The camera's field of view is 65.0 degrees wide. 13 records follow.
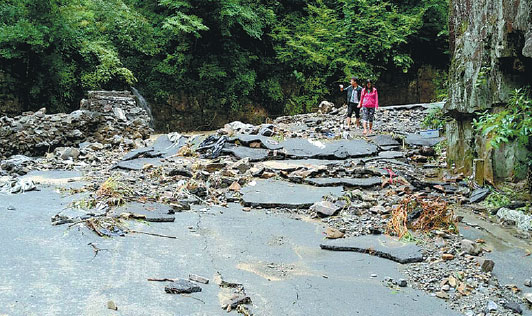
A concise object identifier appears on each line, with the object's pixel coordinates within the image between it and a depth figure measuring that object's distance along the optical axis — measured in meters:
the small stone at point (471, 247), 4.00
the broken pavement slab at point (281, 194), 5.95
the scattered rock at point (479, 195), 6.26
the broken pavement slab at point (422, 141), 10.05
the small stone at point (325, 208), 5.43
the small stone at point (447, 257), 3.82
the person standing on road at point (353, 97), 11.68
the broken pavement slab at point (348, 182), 6.97
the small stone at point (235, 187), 6.66
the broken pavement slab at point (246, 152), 9.02
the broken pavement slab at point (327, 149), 9.16
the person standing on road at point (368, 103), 11.45
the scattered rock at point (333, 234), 4.56
